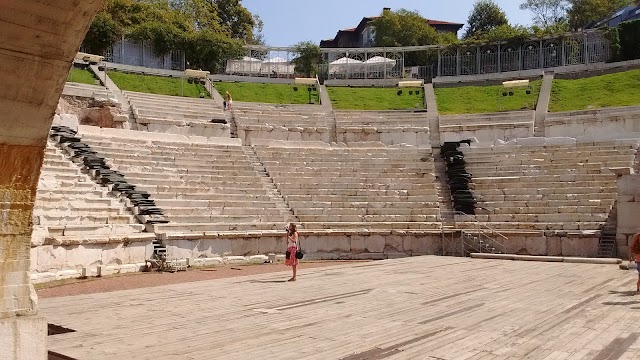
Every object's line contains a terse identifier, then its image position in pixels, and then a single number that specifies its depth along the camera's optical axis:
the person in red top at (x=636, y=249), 11.10
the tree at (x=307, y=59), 45.09
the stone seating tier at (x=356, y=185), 20.39
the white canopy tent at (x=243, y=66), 43.28
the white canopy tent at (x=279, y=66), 45.78
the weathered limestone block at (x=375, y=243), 19.78
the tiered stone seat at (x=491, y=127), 28.59
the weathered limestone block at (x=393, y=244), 19.75
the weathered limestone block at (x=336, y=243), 19.76
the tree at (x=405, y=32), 55.84
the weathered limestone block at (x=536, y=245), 18.61
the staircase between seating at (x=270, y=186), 20.34
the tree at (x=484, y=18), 62.47
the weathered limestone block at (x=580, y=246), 18.02
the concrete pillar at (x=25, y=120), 4.62
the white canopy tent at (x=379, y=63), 44.59
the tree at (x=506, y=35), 41.63
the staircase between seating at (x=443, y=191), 20.80
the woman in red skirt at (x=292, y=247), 12.91
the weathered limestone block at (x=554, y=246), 18.42
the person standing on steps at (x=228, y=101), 30.56
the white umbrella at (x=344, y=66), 44.72
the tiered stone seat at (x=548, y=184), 18.97
